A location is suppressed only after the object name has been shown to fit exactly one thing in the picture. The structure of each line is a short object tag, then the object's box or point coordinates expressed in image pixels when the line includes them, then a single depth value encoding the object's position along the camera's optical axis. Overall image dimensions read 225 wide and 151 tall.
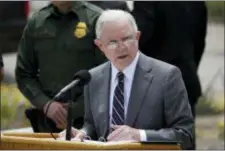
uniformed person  14.47
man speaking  11.41
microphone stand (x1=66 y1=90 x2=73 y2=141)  10.88
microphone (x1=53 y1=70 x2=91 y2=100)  11.10
